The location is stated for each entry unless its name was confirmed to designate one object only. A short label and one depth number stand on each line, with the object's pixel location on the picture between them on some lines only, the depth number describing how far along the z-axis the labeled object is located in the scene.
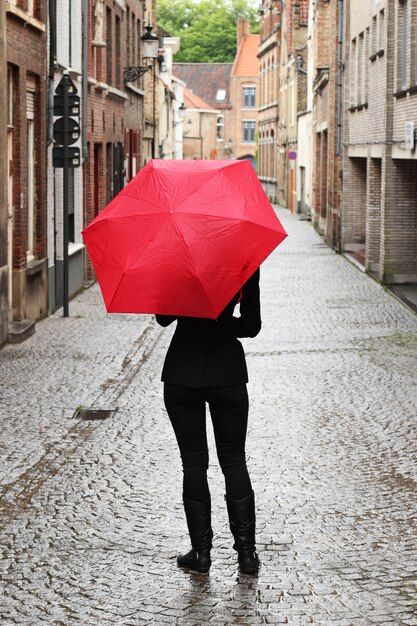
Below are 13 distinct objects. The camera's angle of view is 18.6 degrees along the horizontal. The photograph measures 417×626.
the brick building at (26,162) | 16.02
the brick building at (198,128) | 96.12
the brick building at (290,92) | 59.12
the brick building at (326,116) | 33.81
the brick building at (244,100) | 102.25
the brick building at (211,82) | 105.75
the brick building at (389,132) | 22.11
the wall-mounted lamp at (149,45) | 28.44
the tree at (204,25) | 112.44
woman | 5.96
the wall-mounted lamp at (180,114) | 67.05
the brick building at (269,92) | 75.88
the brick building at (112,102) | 24.94
